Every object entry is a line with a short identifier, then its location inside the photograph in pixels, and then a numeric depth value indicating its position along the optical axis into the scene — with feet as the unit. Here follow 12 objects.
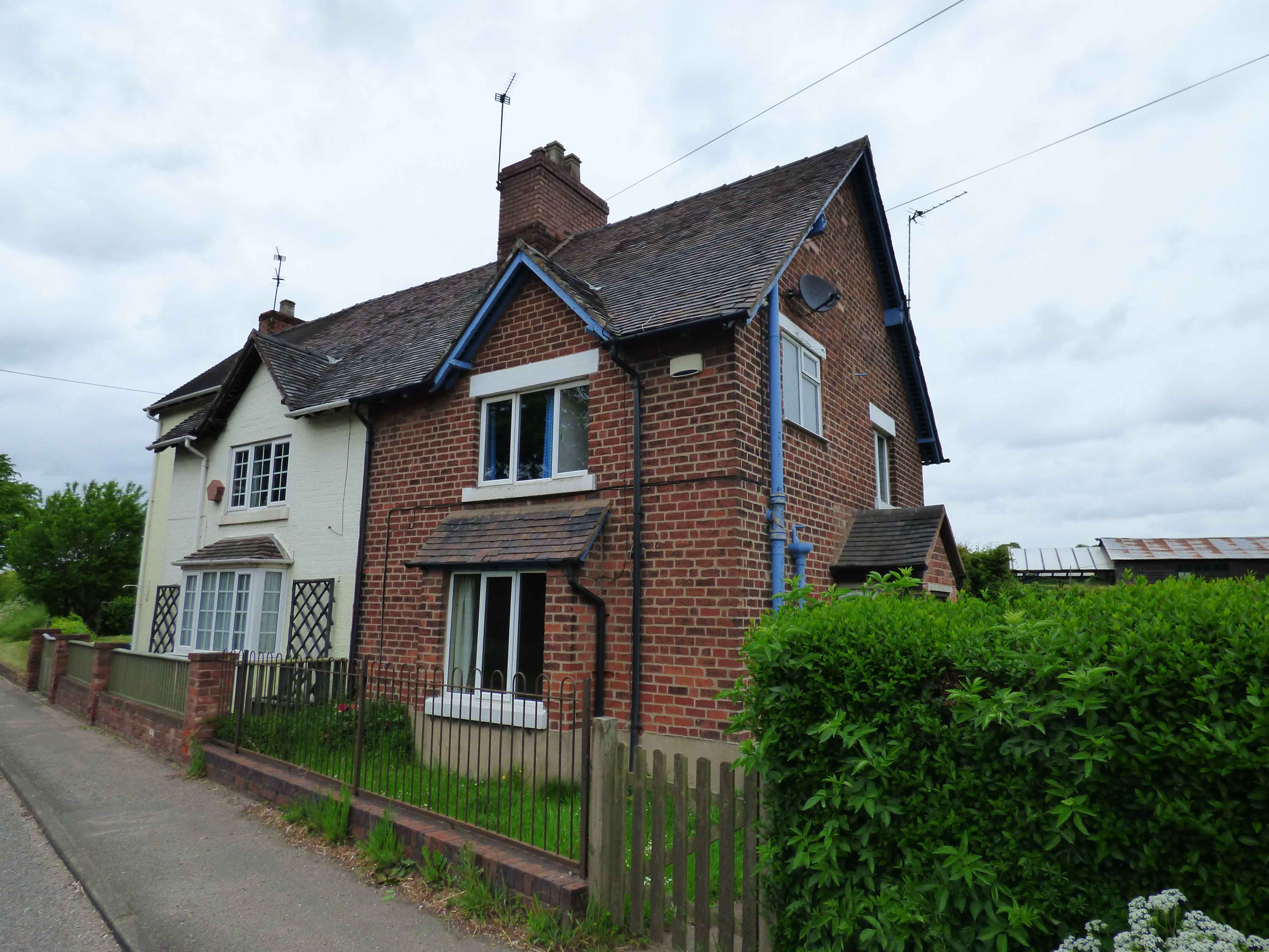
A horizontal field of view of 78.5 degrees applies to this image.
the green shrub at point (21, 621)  84.28
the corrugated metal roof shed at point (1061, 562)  73.15
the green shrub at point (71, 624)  73.67
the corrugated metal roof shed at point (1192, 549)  67.05
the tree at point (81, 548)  84.38
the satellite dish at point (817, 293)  33.47
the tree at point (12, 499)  129.39
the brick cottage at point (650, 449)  28.99
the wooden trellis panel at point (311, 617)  41.19
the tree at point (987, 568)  52.54
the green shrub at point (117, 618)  86.02
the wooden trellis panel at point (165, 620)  52.85
